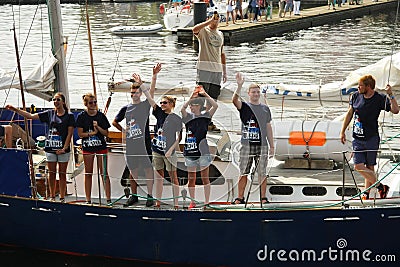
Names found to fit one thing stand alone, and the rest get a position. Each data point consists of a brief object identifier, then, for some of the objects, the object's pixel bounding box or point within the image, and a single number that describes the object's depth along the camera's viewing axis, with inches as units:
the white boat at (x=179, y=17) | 1679.4
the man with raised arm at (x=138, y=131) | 450.9
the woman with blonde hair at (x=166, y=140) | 444.5
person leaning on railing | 429.1
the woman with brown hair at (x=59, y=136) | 467.5
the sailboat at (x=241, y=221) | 435.8
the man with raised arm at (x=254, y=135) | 441.1
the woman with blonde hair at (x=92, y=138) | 458.0
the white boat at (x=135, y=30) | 1673.2
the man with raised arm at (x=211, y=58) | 529.8
